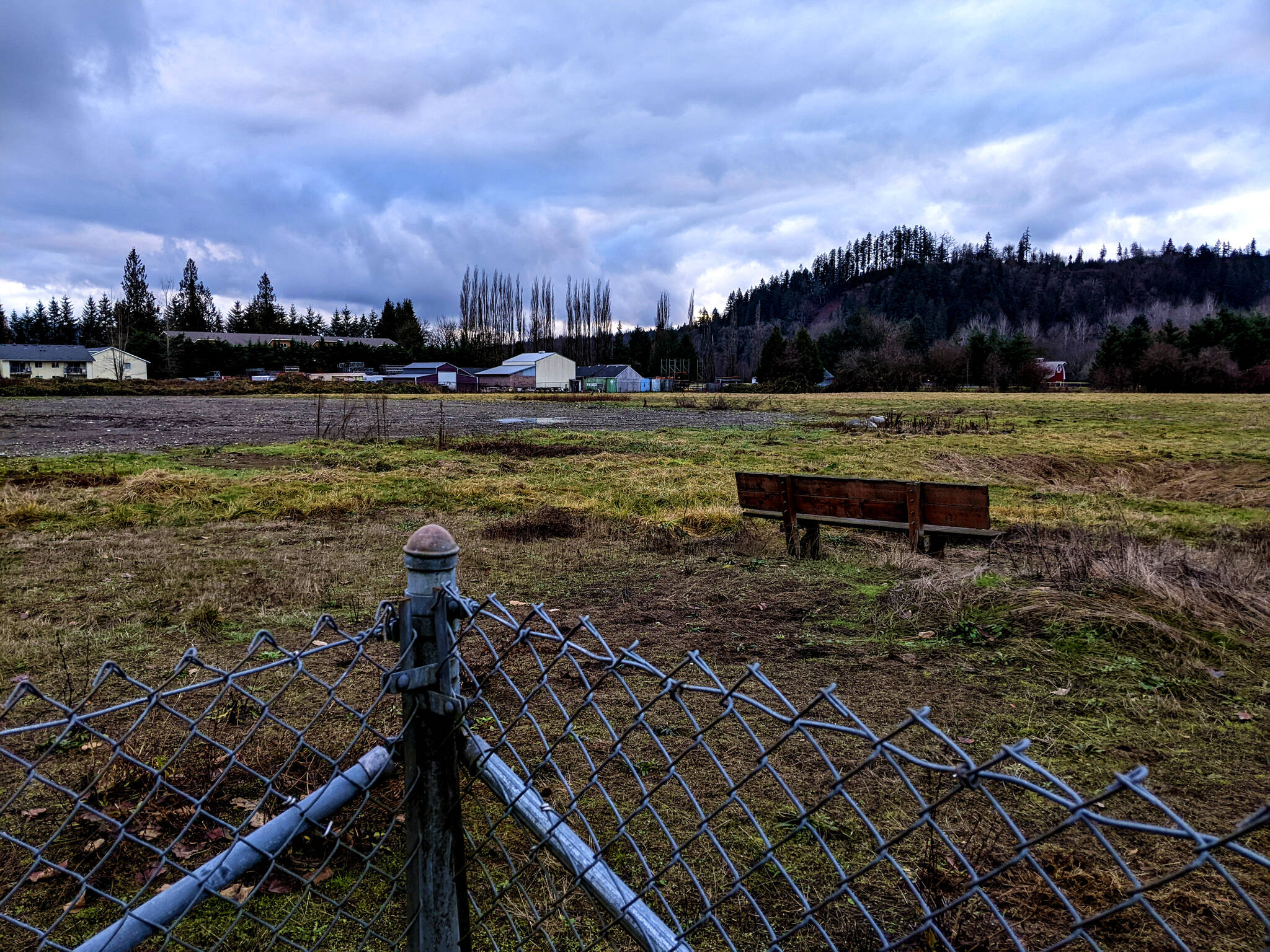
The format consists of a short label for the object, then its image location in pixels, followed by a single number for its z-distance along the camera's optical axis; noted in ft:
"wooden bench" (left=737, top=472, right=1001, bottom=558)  24.20
